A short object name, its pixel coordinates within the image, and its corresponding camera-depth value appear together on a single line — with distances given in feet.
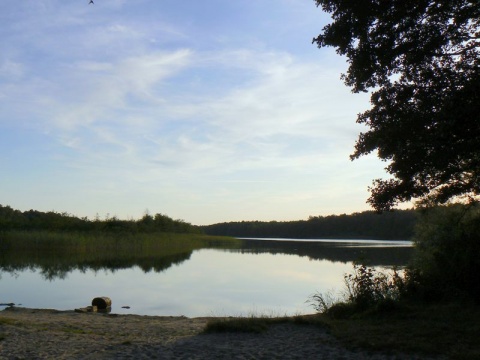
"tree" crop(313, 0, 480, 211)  29.09
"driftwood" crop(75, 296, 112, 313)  56.05
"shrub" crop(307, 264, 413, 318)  39.96
